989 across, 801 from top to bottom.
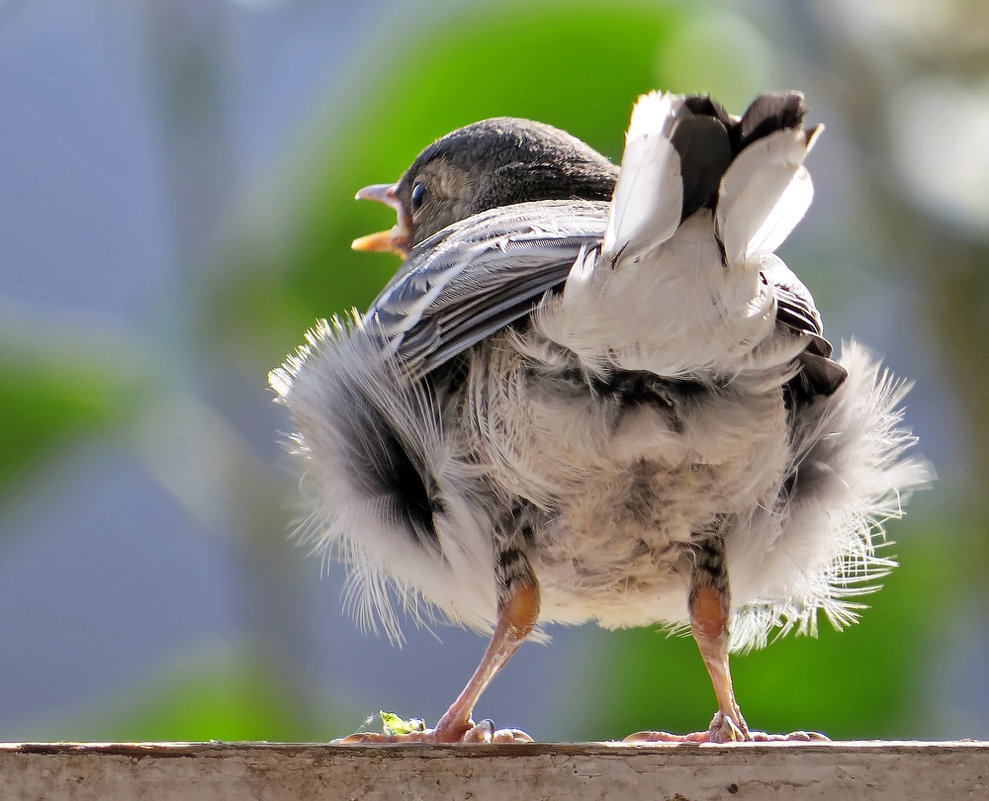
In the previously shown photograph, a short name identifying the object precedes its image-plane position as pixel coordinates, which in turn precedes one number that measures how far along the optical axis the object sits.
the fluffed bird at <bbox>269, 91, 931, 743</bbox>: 2.29
